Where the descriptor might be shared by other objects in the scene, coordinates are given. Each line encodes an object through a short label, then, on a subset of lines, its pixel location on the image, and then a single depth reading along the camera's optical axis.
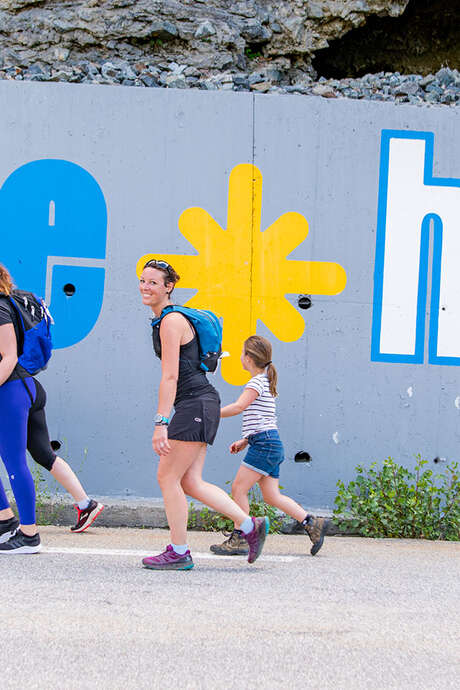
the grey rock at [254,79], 8.09
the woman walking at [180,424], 4.87
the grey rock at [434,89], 7.75
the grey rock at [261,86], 7.88
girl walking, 5.74
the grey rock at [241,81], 8.05
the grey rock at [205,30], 10.11
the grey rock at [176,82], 7.61
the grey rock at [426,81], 7.93
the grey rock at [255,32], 10.48
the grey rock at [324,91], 7.76
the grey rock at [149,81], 7.80
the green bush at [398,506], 6.52
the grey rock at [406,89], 7.75
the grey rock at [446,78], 8.02
